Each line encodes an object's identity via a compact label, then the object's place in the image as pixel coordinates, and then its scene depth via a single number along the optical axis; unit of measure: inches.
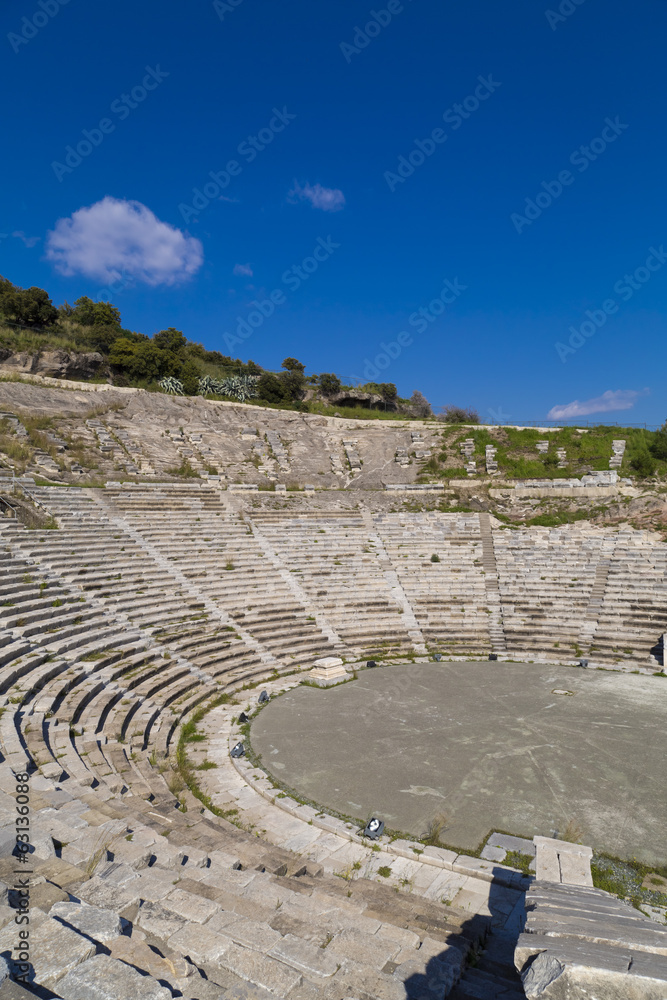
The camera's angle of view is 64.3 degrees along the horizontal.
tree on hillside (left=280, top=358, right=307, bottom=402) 1795.2
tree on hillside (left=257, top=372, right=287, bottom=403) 1681.8
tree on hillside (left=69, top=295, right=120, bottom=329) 1812.0
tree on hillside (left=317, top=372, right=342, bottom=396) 2009.1
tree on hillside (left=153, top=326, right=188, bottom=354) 1837.4
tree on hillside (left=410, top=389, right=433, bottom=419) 1967.9
